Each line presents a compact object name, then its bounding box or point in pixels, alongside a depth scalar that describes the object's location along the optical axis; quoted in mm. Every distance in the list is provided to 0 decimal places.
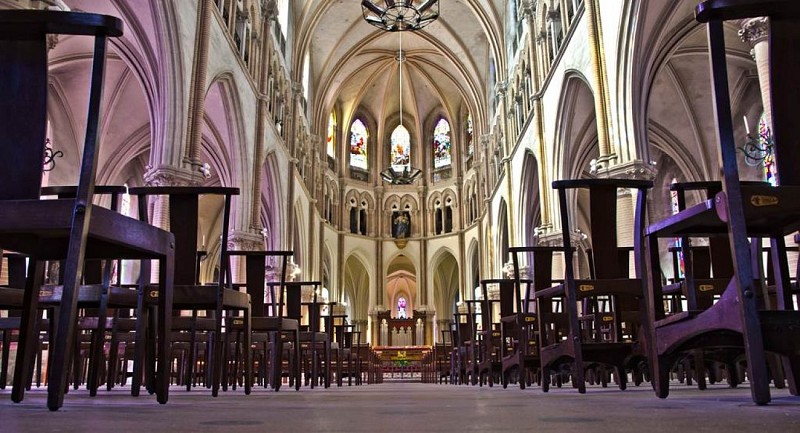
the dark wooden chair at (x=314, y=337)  7369
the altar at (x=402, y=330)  30203
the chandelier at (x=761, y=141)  13748
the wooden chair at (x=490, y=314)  7148
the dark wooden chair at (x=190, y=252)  3783
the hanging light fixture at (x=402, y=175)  24516
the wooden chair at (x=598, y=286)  4023
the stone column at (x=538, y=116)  15930
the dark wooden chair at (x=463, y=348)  9812
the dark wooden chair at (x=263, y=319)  5672
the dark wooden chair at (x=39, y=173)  2135
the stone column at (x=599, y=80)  11070
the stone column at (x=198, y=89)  11289
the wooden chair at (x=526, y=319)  5324
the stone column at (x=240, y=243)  14977
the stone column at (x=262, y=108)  15992
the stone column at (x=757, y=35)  7645
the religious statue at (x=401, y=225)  31859
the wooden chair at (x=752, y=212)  2105
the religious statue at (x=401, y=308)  41172
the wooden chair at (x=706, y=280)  3490
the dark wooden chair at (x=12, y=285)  4250
